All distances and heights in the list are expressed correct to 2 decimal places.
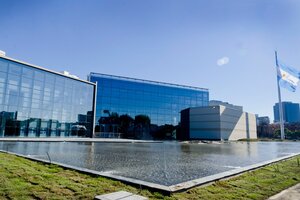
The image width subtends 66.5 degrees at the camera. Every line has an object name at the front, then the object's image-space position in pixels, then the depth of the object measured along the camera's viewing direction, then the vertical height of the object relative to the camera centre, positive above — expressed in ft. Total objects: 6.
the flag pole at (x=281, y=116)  235.11 +19.53
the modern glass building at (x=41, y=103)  118.52 +15.96
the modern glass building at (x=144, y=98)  182.99 +30.19
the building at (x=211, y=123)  191.93 +8.80
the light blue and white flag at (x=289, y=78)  148.98 +38.49
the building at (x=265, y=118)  596.37 +43.84
